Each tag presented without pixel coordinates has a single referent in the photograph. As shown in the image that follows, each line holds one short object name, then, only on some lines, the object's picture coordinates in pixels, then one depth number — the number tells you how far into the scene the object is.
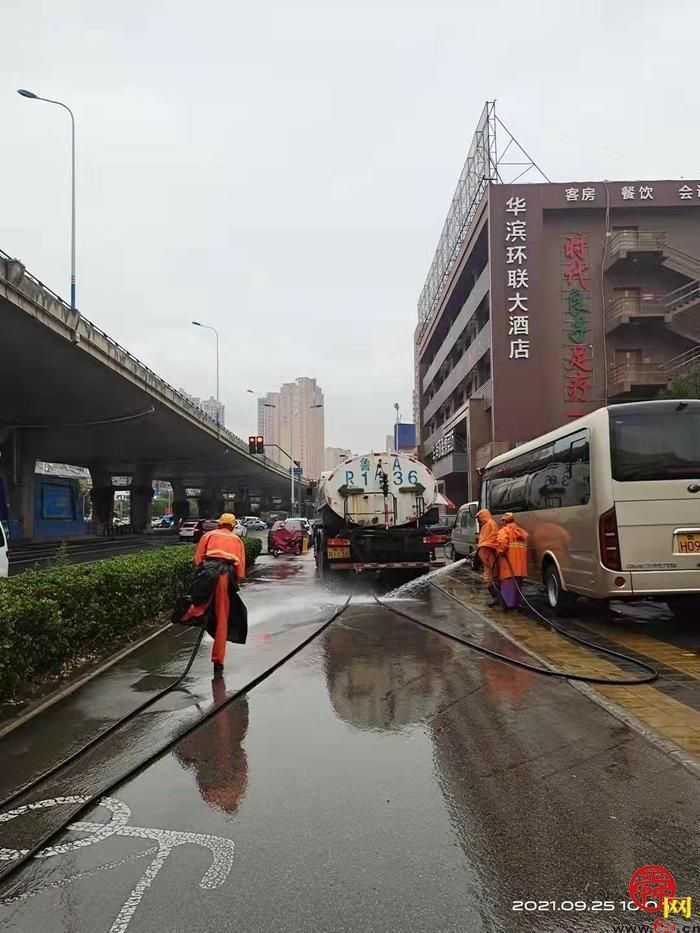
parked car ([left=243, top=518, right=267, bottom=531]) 60.13
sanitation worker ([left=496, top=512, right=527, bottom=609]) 10.30
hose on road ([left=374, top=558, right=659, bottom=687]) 6.17
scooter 28.88
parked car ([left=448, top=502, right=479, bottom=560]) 20.67
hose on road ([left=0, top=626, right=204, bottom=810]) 3.97
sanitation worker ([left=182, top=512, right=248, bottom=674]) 7.02
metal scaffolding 37.12
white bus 8.13
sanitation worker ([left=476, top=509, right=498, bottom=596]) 10.43
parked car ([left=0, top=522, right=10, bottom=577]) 10.23
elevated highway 21.30
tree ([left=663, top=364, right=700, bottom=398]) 27.41
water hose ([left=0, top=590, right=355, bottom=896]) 3.21
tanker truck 15.55
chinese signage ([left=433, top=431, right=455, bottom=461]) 43.75
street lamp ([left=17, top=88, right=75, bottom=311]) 20.98
